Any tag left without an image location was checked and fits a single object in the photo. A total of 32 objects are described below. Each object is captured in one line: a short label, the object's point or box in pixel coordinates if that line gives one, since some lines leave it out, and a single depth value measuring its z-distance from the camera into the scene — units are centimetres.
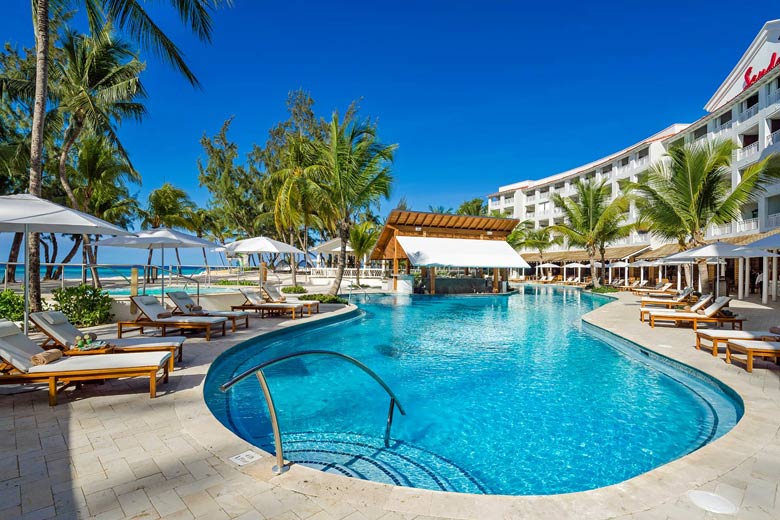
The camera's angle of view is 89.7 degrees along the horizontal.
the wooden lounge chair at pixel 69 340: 566
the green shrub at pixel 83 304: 947
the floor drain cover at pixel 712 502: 259
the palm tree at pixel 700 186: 1476
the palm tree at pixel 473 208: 5722
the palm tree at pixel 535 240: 4010
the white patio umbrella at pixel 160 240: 973
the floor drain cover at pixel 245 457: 320
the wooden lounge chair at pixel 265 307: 1227
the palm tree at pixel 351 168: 1544
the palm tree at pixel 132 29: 823
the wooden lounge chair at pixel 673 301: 1425
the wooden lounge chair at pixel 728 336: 699
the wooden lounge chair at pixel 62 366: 444
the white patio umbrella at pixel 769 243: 945
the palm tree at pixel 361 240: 2805
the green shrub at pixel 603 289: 2591
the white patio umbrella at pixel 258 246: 1309
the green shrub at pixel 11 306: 901
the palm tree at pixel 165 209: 3033
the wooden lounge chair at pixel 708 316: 998
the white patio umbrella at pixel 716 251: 1162
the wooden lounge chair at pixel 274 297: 1303
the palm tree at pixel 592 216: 2600
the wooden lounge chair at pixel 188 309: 989
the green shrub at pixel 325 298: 1612
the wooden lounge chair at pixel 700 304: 1140
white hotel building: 2186
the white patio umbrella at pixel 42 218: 562
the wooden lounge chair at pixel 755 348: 609
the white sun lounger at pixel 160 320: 838
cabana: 2298
